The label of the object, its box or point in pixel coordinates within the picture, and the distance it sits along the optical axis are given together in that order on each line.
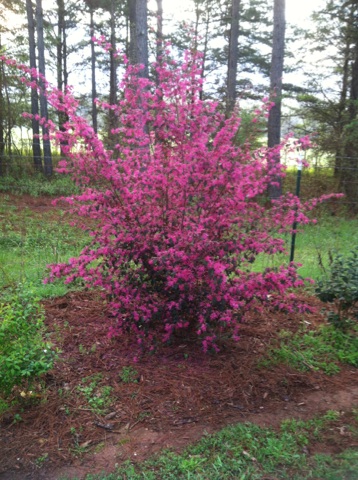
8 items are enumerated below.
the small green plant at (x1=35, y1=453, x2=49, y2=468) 2.56
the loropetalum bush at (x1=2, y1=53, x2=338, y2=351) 3.27
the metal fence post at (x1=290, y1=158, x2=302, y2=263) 5.21
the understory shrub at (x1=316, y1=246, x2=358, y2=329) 3.75
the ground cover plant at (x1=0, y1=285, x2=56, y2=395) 2.80
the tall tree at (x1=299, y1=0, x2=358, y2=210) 11.08
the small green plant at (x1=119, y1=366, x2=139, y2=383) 3.31
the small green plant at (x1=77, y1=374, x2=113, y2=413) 3.04
